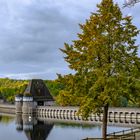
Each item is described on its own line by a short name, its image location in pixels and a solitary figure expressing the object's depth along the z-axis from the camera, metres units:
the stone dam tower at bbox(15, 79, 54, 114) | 121.81
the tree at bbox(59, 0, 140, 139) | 24.98
